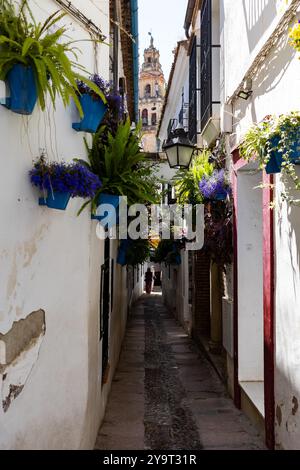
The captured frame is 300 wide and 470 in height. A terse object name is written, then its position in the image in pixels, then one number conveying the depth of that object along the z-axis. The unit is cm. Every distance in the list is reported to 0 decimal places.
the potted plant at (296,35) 304
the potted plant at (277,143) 356
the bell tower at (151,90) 5428
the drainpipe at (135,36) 872
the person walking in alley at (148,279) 2824
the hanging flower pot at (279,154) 356
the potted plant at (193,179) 762
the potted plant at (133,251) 959
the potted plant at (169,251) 1377
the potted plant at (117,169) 447
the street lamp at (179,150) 769
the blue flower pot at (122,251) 950
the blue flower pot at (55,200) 330
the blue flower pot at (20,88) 263
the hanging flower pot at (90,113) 386
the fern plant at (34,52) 257
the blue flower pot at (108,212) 447
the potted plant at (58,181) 318
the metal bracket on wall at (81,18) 396
